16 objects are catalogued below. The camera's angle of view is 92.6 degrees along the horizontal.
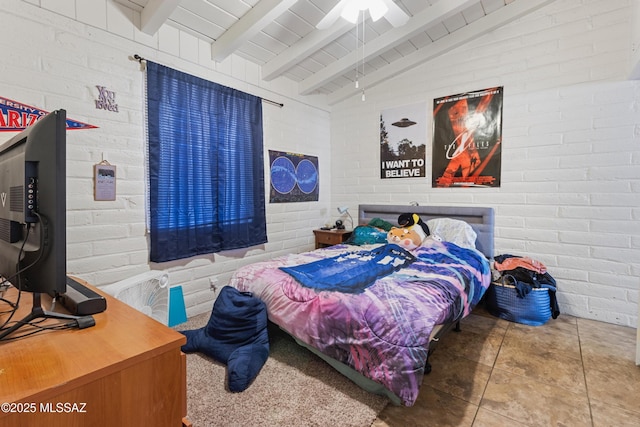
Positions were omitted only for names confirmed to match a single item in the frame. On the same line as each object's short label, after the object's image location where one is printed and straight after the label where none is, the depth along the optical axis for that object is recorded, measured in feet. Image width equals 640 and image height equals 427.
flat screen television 2.64
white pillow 10.05
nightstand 12.70
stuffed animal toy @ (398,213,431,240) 10.62
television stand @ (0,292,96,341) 3.15
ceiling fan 6.81
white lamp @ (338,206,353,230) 13.59
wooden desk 2.18
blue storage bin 8.71
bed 5.07
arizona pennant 6.12
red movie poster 10.46
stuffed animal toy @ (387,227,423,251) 9.91
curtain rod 11.27
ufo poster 11.96
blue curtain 8.36
